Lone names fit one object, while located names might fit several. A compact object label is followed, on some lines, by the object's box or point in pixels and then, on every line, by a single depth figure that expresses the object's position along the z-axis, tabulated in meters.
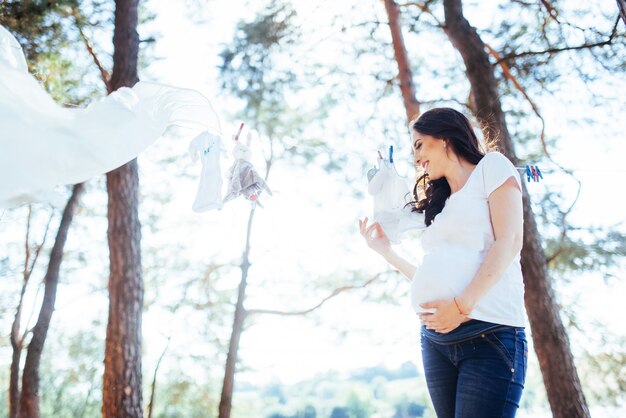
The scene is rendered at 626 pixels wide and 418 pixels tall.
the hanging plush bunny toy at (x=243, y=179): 2.04
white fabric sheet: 1.34
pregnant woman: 1.06
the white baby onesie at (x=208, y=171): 1.93
